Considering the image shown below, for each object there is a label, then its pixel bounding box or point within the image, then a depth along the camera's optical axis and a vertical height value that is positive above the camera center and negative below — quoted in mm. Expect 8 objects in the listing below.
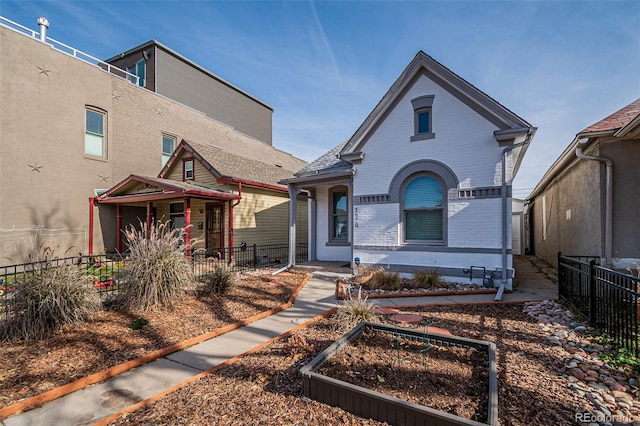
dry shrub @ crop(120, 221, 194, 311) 5766 -1069
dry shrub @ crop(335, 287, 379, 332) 4934 -1597
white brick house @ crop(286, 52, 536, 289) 8031 +1409
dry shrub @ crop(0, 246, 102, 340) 4516 -1288
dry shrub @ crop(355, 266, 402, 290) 8125 -1636
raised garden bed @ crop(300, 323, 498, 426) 2588 -1686
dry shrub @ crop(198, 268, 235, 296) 7152 -1506
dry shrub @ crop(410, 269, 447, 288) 8016 -1608
